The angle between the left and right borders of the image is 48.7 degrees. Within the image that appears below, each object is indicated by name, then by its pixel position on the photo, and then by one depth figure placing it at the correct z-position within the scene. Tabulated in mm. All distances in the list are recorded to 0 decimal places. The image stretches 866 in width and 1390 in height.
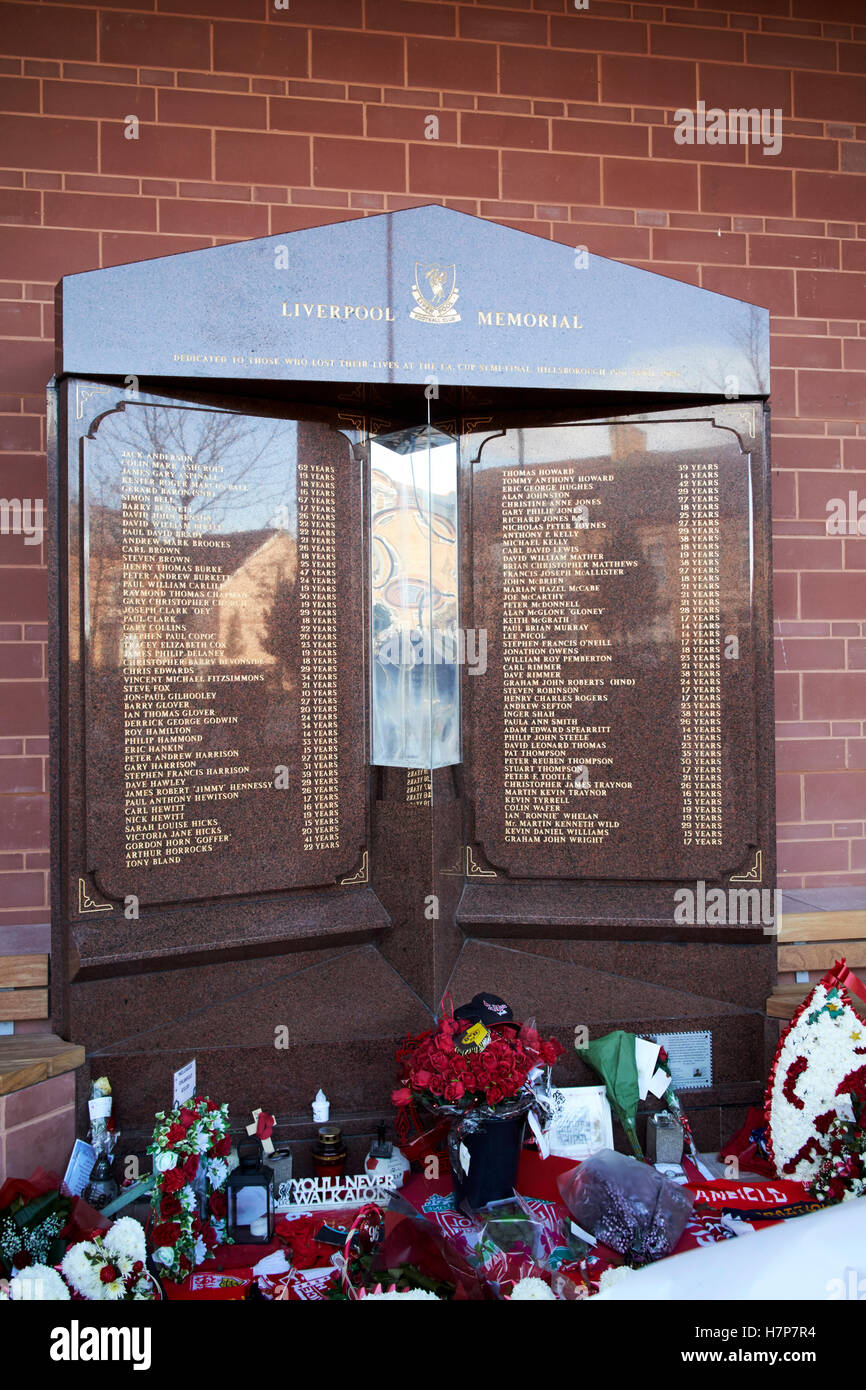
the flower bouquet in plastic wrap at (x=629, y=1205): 2342
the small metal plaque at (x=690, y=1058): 3105
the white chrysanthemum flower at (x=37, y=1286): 1898
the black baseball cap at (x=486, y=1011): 2693
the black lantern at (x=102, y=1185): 2576
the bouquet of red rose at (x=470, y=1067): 2486
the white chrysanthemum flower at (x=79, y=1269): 2010
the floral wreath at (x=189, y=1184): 2260
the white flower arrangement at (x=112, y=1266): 2010
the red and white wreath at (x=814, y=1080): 2668
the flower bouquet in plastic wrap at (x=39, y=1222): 2117
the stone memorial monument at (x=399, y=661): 2783
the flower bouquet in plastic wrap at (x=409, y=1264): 2074
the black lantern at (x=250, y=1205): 2529
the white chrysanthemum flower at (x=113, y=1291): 1999
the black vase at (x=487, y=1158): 2549
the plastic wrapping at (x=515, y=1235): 2312
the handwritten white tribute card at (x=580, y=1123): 2918
